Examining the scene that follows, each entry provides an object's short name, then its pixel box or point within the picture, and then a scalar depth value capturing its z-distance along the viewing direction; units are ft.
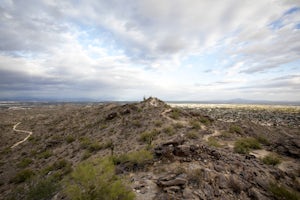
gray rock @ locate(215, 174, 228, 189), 19.08
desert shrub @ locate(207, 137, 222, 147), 35.08
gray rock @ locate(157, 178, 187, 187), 18.92
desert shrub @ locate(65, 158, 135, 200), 17.03
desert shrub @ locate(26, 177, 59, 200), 23.68
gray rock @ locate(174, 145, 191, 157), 25.13
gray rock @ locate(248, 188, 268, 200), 18.31
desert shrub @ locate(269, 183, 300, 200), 18.15
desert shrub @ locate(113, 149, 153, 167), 25.52
